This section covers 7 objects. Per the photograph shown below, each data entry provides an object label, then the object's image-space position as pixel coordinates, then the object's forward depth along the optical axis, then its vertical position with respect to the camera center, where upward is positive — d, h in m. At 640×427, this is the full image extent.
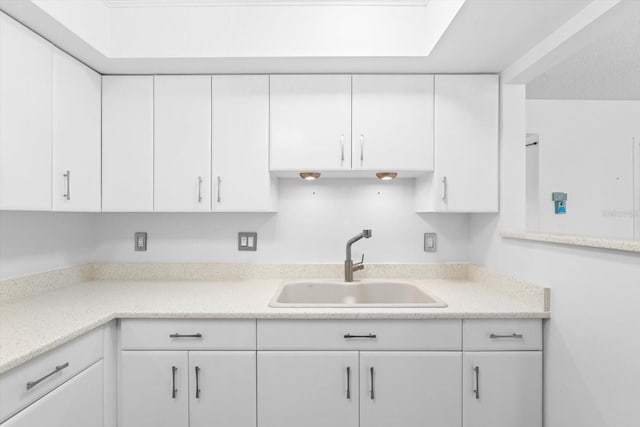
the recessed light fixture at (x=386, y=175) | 2.11 +0.22
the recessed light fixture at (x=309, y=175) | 2.11 +0.22
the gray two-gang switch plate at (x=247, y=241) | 2.27 -0.18
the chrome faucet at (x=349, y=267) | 2.15 -0.33
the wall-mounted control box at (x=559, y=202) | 3.14 +0.09
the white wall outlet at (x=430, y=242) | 2.29 -0.19
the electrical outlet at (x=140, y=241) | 2.26 -0.18
